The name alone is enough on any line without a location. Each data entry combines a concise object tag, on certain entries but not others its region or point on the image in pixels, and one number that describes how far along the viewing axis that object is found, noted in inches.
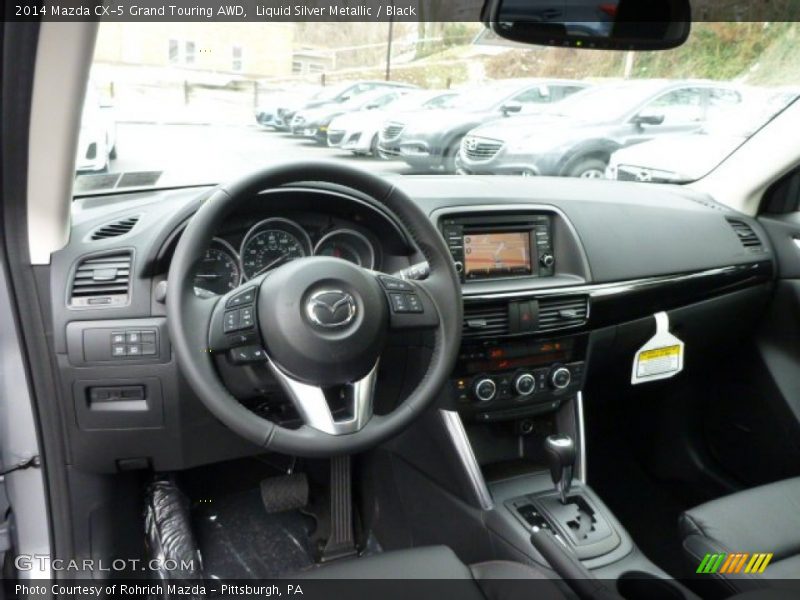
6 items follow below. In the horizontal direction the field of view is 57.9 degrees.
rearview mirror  62.2
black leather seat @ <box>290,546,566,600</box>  64.2
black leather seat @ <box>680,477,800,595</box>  72.6
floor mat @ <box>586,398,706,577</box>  115.9
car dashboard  71.2
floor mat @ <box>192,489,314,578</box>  96.8
